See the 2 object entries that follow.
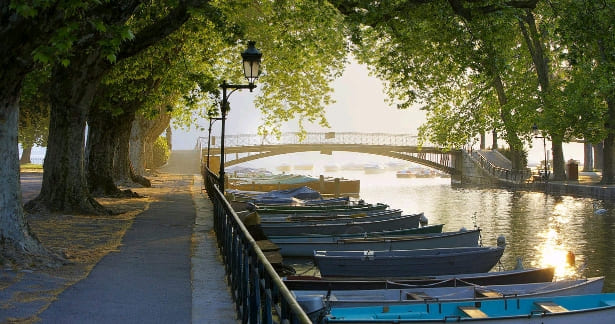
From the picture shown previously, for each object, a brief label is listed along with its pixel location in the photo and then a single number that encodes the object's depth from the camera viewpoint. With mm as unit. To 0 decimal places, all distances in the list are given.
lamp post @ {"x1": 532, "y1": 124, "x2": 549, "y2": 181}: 45819
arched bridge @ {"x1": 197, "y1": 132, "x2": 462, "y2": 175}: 70312
